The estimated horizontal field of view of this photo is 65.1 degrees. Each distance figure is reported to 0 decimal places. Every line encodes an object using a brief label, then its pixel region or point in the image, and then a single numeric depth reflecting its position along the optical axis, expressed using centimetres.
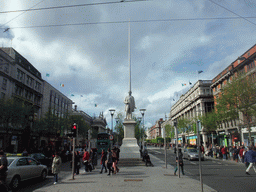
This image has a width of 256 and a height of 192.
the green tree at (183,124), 5680
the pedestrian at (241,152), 2073
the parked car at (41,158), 1732
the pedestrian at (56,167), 1023
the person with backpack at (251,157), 1251
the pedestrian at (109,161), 1279
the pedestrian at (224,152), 2567
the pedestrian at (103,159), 1416
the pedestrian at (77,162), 1364
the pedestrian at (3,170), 742
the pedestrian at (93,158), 1684
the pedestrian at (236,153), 2304
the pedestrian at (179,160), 1219
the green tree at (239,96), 2470
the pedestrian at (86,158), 1482
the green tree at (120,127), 6001
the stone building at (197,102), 5750
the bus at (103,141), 3466
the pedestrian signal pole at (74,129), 1218
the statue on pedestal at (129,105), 2098
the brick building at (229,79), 3418
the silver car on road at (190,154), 2466
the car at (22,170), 929
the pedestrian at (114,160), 1330
